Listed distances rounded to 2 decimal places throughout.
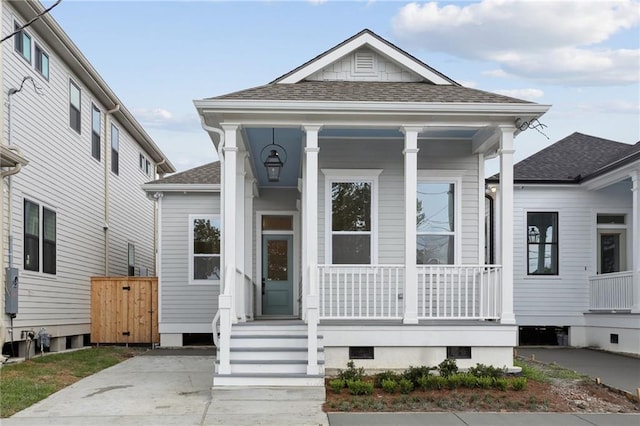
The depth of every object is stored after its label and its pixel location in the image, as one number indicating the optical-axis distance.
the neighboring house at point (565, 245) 15.63
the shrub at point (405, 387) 8.61
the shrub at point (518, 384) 8.80
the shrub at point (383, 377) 8.92
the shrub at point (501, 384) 8.75
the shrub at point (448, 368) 9.02
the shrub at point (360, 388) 8.47
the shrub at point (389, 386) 8.62
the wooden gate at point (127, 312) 16.45
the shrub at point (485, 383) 8.75
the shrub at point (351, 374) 8.94
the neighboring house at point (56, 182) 12.38
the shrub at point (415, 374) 8.86
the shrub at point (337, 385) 8.66
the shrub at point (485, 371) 9.15
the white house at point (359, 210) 9.56
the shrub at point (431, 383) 8.70
